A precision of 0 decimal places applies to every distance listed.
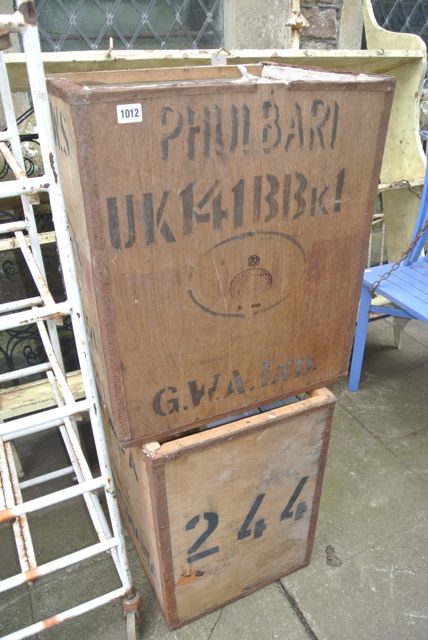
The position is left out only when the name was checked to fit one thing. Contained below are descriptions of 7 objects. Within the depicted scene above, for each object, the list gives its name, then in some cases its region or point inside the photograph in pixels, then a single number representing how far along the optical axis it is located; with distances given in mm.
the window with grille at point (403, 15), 3326
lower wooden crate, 1345
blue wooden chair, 2475
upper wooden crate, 937
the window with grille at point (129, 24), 2588
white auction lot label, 885
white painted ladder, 953
